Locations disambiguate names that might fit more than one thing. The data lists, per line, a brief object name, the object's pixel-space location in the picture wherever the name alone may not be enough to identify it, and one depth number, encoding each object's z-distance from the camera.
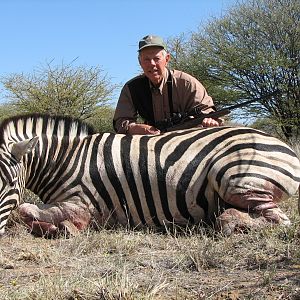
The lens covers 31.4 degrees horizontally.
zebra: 3.54
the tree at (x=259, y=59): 13.48
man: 4.65
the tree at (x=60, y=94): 13.11
